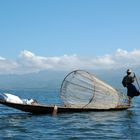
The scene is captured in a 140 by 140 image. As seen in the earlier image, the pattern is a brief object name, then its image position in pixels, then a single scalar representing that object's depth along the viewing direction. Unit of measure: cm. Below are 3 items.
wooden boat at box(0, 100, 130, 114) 2595
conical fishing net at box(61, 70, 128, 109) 2911
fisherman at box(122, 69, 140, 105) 3009
